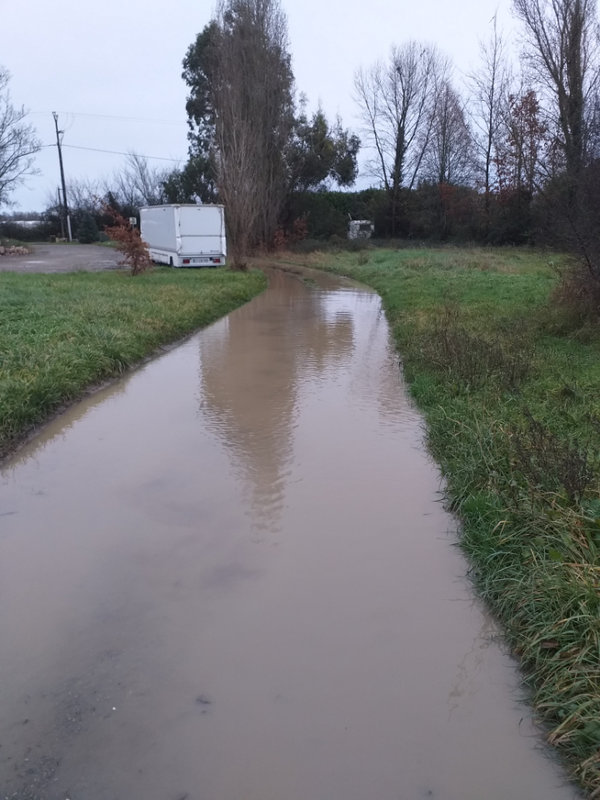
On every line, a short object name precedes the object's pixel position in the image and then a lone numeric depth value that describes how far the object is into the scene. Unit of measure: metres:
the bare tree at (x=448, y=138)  44.31
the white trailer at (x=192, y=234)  24.09
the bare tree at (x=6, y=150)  41.25
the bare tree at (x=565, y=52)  22.02
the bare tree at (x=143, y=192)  62.84
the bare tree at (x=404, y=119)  45.12
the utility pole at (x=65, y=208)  49.06
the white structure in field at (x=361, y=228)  45.12
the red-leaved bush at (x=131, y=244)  21.50
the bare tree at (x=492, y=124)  41.16
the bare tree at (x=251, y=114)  24.95
